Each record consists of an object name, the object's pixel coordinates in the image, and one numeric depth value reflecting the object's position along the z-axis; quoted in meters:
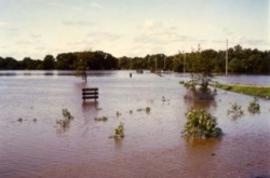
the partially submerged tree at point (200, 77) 38.56
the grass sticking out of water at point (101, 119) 24.46
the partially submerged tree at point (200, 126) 18.50
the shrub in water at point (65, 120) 22.73
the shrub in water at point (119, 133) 18.62
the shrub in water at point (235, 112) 26.01
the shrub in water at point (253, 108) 28.21
